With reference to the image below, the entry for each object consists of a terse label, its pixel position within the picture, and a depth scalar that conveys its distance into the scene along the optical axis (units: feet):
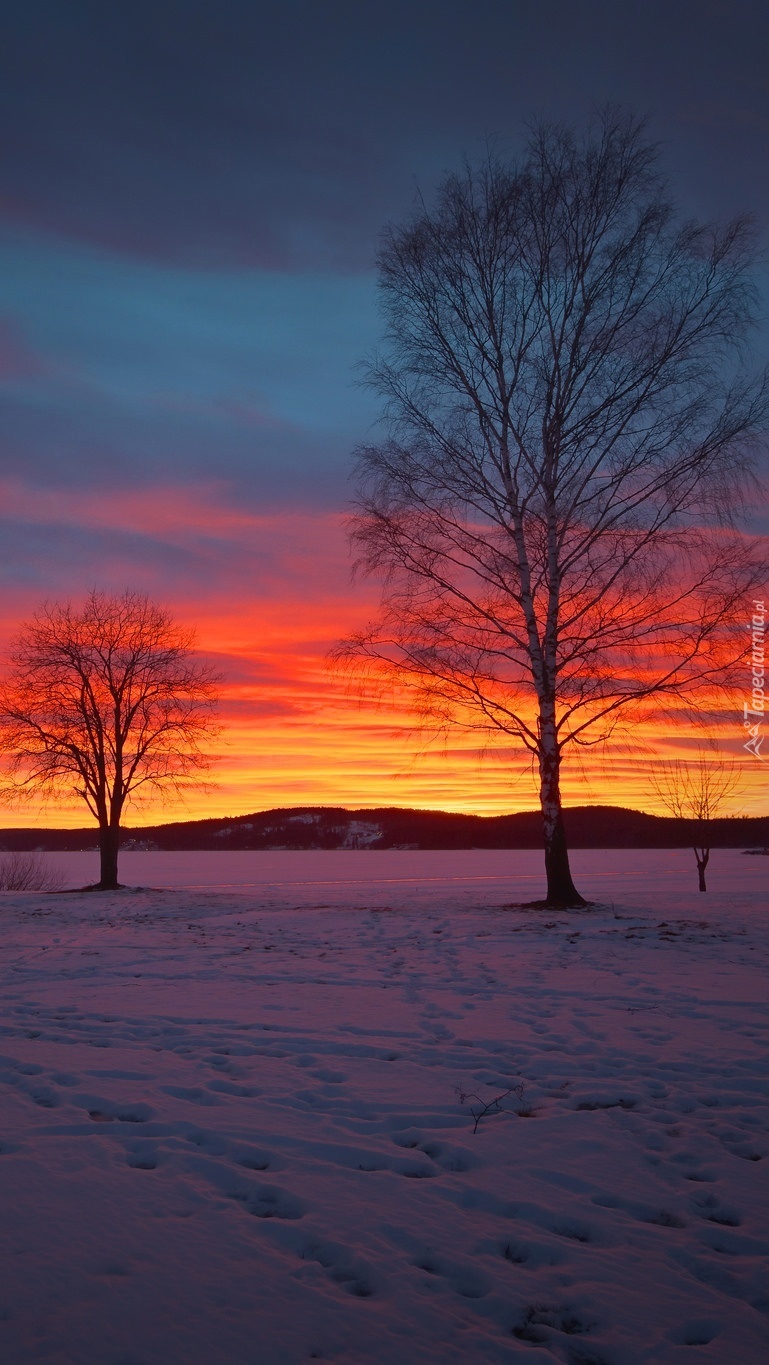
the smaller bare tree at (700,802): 82.07
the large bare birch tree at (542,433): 49.52
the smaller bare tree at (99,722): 84.53
